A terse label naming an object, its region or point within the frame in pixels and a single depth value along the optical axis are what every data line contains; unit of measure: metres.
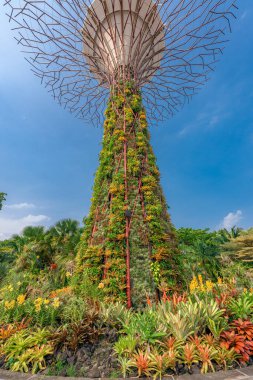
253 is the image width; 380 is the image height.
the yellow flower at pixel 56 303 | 4.55
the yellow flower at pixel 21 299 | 4.92
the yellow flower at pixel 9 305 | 4.95
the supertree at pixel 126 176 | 5.75
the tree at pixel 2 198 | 22.61
